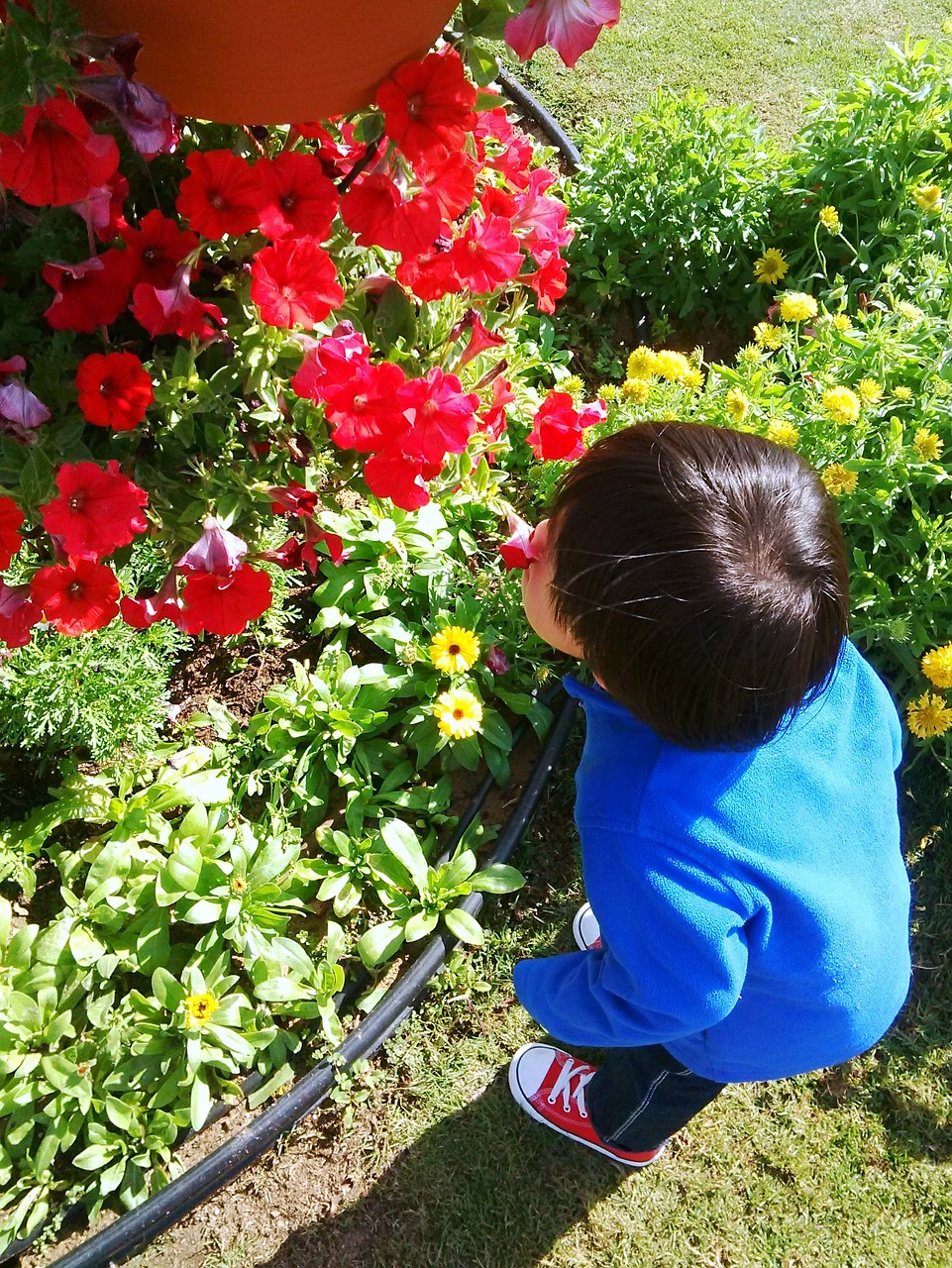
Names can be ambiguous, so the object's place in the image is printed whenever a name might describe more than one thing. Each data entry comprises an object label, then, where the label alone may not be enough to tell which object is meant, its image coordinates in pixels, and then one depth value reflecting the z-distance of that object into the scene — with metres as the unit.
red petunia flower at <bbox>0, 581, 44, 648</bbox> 1.25
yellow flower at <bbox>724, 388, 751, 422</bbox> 1.95
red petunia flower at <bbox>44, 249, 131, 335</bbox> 1.08
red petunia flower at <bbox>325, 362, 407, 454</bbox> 1.19
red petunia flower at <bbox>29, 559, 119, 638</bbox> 1.21
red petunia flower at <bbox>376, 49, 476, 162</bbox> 0.95
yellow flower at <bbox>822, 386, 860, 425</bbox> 1.88
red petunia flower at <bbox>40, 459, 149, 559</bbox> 1.09
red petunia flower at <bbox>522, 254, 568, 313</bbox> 1.64
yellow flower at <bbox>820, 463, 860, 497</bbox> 1.94
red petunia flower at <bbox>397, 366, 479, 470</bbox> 1.24
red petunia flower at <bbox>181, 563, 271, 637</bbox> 1.33
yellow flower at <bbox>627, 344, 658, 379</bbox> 2.08
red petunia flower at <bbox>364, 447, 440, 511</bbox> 1.25
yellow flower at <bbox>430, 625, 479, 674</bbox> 2.04
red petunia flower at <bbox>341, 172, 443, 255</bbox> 1.06
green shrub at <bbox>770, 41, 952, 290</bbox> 2.53
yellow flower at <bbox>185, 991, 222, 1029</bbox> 1.68
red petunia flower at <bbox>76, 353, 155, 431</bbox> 1.09
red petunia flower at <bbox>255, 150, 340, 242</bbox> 1.06
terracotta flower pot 0.86
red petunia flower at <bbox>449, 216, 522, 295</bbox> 1.35
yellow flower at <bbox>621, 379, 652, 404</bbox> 2.08
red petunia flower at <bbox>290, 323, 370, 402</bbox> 1.19
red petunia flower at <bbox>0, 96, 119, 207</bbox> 0.85
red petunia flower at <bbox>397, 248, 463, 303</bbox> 1.29
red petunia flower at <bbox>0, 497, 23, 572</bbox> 1.09
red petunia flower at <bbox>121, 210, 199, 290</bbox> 1.11
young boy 1.07
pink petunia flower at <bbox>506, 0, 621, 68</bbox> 0.87
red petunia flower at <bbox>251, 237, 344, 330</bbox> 1.06
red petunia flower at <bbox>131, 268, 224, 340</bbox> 1.09
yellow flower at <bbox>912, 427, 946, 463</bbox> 1.94
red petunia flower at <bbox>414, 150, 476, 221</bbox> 1.07
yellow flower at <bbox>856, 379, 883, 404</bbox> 1.96
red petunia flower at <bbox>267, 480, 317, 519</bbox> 1.37
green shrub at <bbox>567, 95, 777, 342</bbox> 2.69
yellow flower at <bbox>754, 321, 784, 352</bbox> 2.14
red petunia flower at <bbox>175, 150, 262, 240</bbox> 1.03
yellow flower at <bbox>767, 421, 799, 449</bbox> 1.95
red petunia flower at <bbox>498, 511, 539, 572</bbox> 1.46
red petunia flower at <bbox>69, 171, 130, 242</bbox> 1.02
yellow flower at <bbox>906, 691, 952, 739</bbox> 1.95
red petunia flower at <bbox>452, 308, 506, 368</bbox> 1.51
